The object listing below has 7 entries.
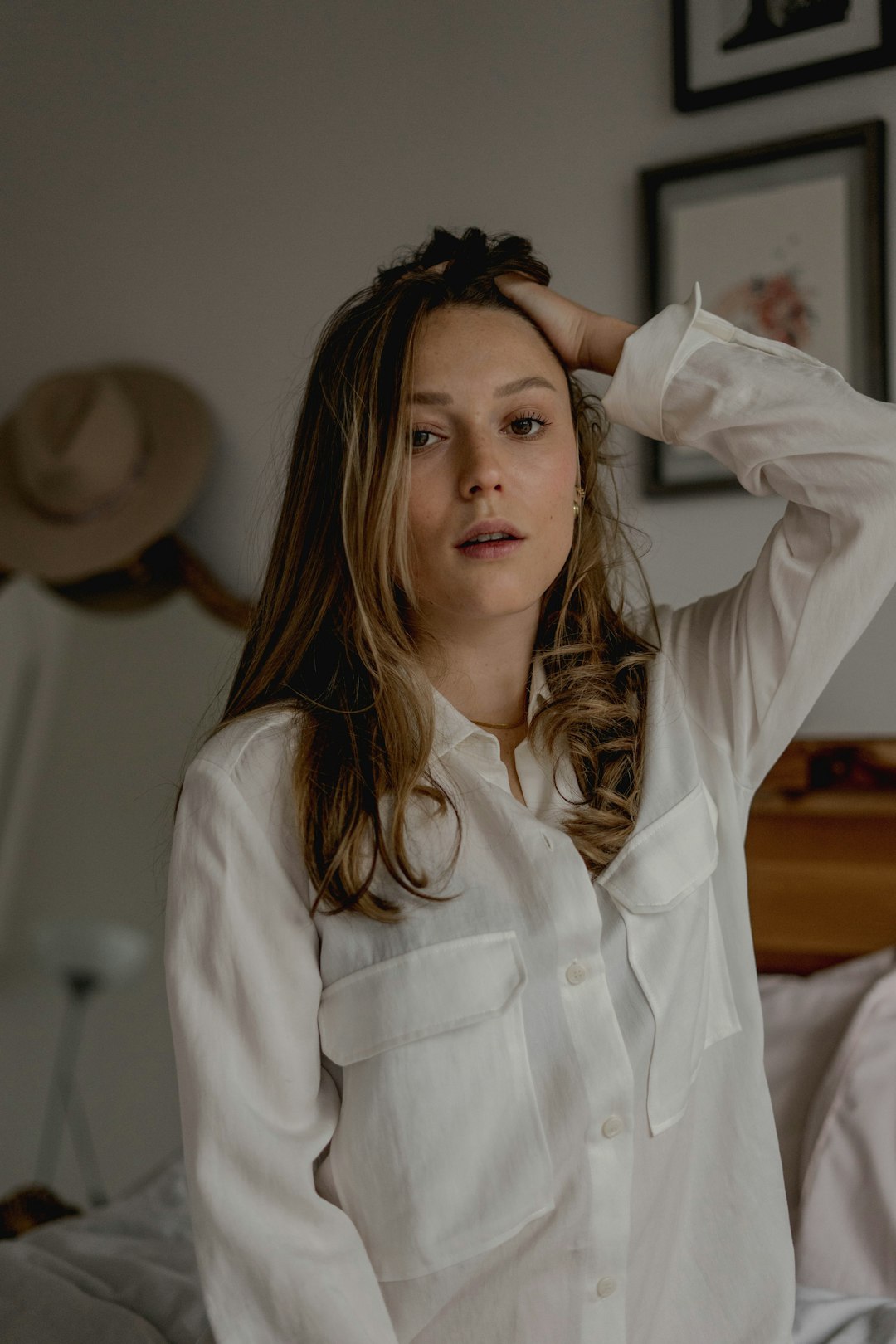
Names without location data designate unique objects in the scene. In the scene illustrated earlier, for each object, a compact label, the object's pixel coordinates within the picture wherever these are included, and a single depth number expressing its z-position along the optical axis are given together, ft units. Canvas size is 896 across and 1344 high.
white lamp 7.34
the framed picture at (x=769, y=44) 5.28
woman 3.11
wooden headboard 4.97
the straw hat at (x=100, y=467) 6.76
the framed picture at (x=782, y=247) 5.28
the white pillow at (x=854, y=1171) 4.03
